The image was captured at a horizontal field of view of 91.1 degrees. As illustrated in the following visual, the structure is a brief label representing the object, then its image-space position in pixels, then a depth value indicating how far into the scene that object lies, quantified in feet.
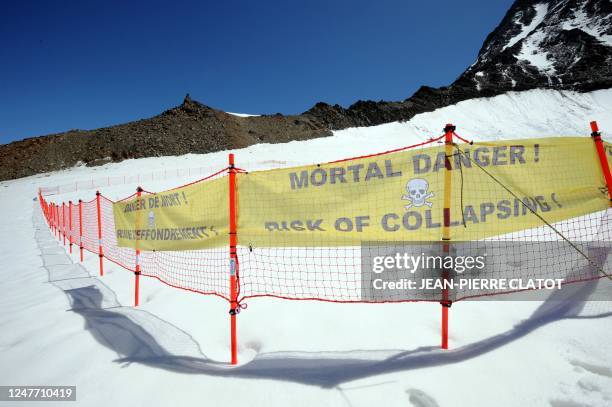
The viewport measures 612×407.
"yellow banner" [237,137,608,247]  9.43
